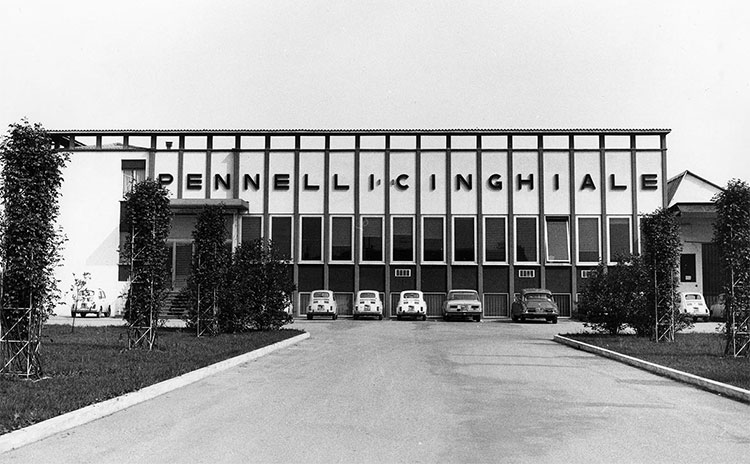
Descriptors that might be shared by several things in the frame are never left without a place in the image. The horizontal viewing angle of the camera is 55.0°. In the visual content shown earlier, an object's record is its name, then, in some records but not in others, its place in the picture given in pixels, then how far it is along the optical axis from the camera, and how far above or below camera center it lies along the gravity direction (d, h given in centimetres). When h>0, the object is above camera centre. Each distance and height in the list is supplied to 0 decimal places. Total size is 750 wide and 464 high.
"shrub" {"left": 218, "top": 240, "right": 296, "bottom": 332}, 2361 -48
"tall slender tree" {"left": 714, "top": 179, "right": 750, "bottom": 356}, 1605 +48
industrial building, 4178 +432
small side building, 4156 +141
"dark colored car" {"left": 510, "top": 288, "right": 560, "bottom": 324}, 3600 -140
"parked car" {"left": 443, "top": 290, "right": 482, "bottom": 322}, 3697 -144
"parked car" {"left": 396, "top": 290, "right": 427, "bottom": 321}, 3806 -155
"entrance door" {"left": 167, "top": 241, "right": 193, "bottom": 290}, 4169 +109
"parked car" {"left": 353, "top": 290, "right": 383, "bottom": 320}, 3853 -148
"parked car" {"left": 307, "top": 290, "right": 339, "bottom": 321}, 3788 -151
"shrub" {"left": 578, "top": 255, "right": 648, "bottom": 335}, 2194 -55
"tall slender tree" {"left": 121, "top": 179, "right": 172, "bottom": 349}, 1689 +42
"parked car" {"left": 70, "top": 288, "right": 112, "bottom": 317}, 3760 -156
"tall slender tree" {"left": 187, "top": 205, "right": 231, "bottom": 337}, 2211 +19
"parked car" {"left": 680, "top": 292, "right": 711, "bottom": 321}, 3822 -140
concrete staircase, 1816 -82
